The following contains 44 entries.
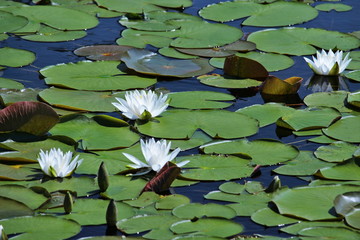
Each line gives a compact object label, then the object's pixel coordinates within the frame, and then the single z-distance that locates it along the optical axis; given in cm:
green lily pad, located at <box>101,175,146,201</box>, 638
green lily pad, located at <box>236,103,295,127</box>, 814
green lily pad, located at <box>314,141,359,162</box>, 707
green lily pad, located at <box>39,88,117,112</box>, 837
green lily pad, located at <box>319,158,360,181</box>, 665
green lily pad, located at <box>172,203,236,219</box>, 595
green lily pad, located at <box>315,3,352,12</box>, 1244
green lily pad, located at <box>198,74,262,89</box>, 919
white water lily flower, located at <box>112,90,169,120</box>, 791
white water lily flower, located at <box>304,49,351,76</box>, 939
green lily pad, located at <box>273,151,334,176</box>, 683
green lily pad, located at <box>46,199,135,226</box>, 594
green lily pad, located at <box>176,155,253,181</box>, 677
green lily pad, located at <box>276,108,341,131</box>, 785
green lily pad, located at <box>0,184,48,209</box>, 622
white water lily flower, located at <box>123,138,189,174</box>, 672
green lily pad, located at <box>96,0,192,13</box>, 1231
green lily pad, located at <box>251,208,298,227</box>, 587
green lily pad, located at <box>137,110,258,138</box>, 770
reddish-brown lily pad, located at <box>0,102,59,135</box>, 759
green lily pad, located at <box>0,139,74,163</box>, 709
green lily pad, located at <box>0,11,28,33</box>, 1116
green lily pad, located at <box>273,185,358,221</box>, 596
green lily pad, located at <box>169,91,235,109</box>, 848
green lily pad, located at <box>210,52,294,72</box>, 980
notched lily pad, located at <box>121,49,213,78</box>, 950
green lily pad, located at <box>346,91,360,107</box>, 837
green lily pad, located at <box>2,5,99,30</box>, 1148
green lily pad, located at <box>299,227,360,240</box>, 551
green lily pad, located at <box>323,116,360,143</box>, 753
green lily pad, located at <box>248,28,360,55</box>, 1044
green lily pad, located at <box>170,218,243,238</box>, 564
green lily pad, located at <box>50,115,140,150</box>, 742
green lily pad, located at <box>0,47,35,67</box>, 989
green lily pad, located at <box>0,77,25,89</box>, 897
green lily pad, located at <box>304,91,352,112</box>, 848
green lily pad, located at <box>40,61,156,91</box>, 904
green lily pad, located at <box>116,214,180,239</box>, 566
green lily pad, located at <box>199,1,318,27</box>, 1164
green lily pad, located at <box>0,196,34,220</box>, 601
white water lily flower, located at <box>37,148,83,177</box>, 669
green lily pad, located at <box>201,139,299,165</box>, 712
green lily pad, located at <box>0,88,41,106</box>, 842
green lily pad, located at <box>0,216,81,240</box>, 568
